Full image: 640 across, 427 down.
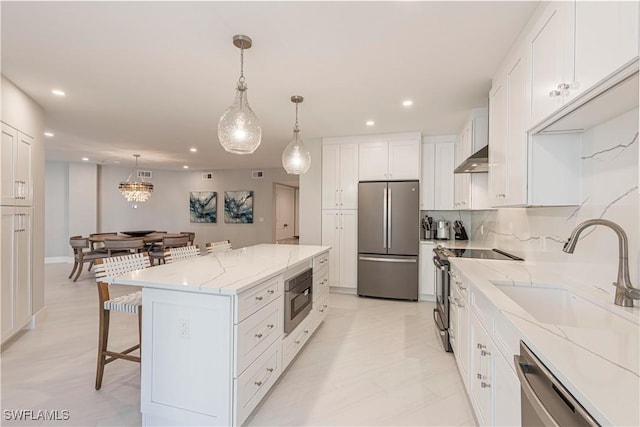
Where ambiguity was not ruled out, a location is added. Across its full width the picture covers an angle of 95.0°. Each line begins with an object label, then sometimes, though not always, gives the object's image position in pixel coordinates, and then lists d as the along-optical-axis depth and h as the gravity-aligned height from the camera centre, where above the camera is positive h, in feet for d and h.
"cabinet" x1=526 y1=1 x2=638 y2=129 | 3.25 +2.28
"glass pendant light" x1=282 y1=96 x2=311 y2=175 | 10.10 +1.96
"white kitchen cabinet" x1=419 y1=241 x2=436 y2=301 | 14.40 -2.88
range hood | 9.04 +1.69
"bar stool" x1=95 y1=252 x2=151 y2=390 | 6.93 -2.22
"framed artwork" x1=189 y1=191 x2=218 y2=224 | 28.68 +0.58
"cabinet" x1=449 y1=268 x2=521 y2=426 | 4.01 -2.47
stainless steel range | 9.09 -1.86
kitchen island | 5.35 -2.54
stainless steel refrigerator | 14.25 -1.23
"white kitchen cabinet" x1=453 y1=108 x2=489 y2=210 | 10.99 +2.48
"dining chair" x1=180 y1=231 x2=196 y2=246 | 21.86 -1.86
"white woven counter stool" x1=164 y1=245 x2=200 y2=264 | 8.67 -1.32
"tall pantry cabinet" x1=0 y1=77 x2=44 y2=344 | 9.07 -0.02
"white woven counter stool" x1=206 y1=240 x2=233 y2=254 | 10.56 -1.31
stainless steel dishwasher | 2.38 -1.69
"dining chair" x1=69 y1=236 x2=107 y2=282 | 18.08 -2.67
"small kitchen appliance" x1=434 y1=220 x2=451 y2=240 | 15.10 -0.82
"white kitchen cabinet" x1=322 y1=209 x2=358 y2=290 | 15.43 -1.68
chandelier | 20.85 +1.52
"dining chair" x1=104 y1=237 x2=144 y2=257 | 17.74 -2.07
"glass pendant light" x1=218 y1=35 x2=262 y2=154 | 7.11 +2.14
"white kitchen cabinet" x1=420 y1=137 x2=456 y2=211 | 14.98 +1.97
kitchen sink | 4.46 -1.56
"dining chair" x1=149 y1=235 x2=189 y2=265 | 19.03 -2.29
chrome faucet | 4.07 -0.79
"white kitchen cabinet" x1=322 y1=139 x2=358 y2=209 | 15.48 +2.02
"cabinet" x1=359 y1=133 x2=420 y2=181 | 14.57 +2.77
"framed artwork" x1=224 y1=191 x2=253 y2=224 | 27.84 +0.50
